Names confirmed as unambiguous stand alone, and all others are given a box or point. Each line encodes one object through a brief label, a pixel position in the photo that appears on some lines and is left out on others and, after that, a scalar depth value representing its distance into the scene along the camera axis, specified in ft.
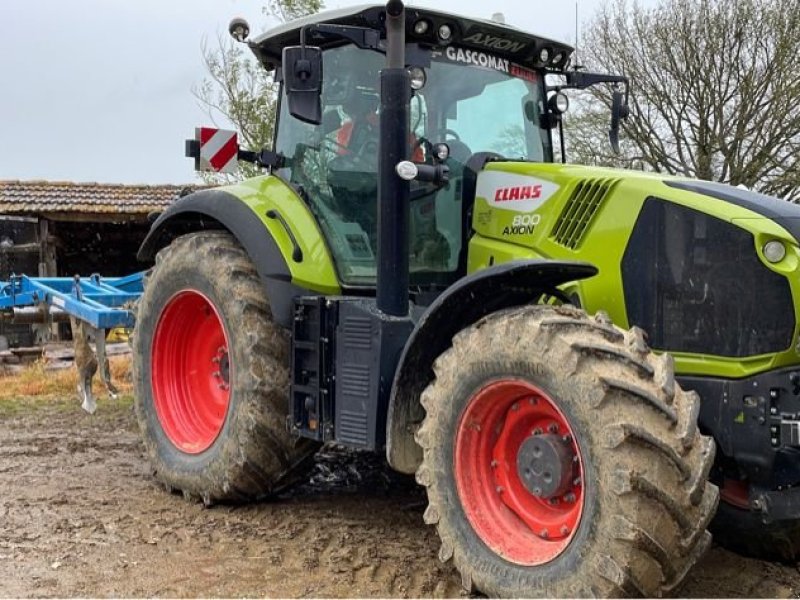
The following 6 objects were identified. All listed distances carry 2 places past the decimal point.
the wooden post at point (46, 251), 53.72
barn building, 53.01
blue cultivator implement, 24.84
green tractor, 10.29
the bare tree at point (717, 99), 54.19
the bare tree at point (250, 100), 58.59
